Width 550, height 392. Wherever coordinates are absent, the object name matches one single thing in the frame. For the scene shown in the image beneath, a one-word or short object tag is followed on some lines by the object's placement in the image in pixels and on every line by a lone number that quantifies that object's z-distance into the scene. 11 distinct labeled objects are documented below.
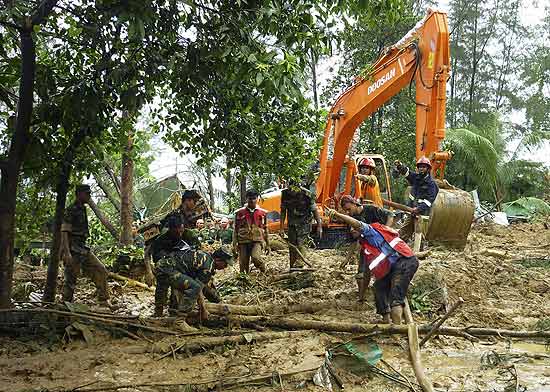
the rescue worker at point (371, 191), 10.34
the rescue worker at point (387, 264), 5.64
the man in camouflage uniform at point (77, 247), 7.01
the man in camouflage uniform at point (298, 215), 8.86
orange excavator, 7.92
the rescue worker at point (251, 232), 8.45
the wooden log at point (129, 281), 9.30
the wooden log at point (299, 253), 8.66
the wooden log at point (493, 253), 9.70
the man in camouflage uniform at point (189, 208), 6.49
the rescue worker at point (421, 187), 7.83
